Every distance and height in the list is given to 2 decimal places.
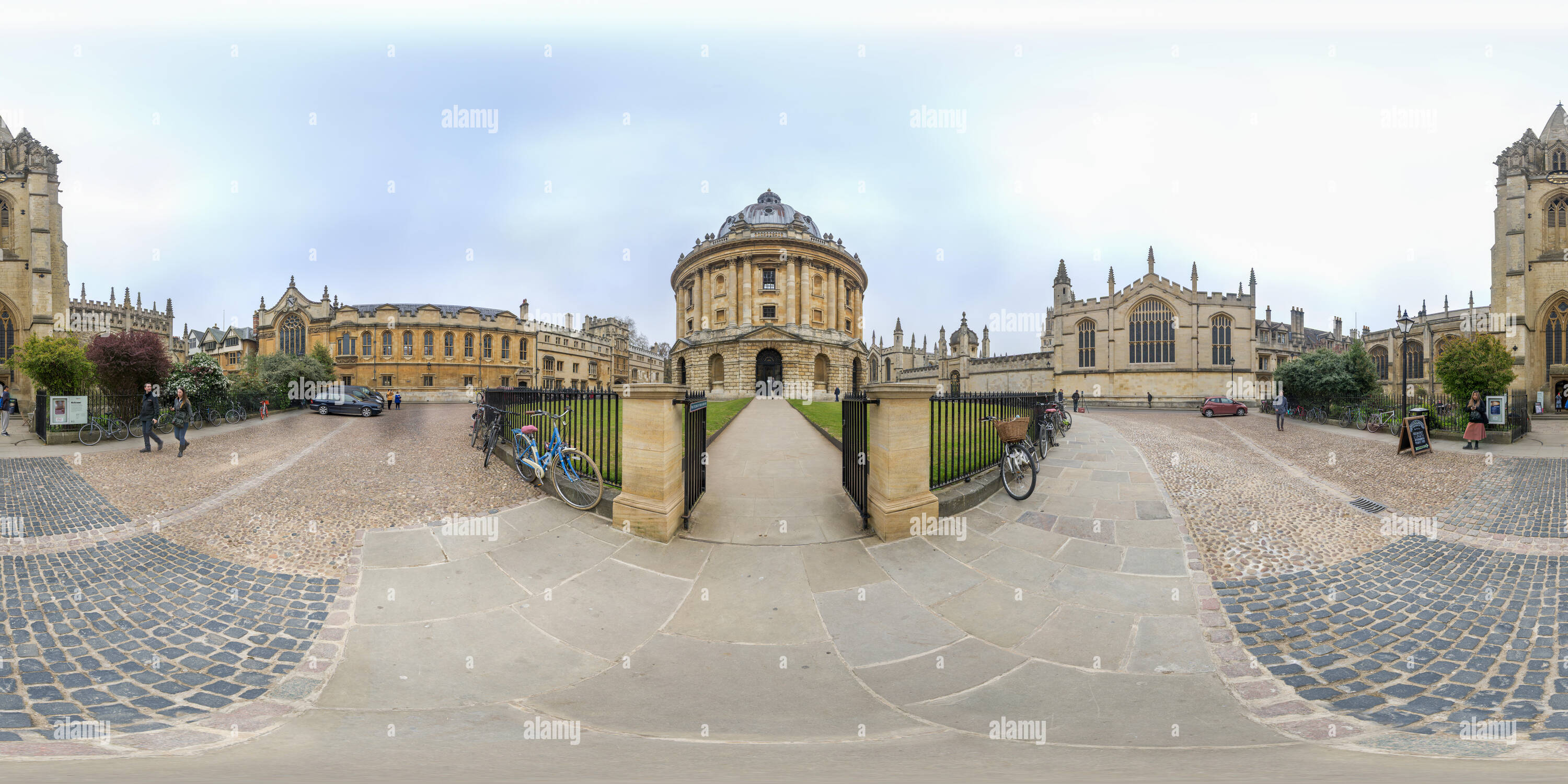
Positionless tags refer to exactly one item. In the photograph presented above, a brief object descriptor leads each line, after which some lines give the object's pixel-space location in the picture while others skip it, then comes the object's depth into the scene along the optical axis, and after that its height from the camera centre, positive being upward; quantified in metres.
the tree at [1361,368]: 24.19 +1.07
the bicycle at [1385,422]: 17.30 -0.98
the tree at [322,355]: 42.69 +3.40
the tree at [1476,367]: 18.31 +0.83
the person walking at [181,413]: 12.09 -0.36
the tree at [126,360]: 17.50 +1.26
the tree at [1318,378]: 23.67 +0.63
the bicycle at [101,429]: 14.02 -0.82
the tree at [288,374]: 26.52 +1.26
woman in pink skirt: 13.60 -0.88
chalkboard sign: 12.77 -1.10
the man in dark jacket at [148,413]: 12.42 -0.35
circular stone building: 42.66 +6.98
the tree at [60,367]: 17.22 +1.01
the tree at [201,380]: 18.69 +0.63
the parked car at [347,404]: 25.31 -0.32
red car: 28.27 -0.76
